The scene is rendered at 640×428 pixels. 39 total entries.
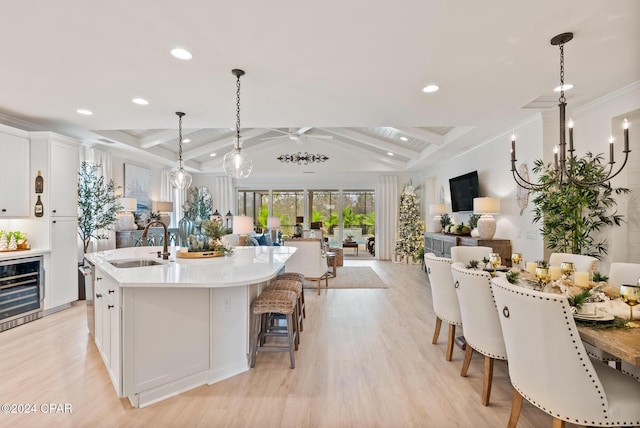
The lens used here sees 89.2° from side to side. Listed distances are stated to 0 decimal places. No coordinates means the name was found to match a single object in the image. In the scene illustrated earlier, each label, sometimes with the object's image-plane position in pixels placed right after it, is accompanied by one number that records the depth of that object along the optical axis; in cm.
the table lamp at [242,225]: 363
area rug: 616
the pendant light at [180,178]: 434
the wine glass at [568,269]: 247
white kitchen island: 225
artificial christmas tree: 906
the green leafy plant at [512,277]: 241
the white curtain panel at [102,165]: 579
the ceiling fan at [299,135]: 695
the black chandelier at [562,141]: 238
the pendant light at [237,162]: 349
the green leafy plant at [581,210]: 362
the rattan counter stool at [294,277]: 367
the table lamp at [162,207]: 737
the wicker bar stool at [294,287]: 321
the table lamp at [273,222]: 677
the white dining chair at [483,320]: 228
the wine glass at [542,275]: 235
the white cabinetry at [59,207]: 433
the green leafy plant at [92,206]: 524
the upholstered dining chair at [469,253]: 408
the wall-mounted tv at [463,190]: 595
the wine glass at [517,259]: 324
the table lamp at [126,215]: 618
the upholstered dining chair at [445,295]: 296
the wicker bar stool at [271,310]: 277
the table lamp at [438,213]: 725
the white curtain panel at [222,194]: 1030
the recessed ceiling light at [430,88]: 335
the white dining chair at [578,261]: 291
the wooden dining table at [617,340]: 139
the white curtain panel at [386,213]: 982
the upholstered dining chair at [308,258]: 568
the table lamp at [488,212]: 507
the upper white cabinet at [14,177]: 398
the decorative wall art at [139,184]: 687
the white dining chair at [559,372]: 152
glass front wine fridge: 379
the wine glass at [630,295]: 175
